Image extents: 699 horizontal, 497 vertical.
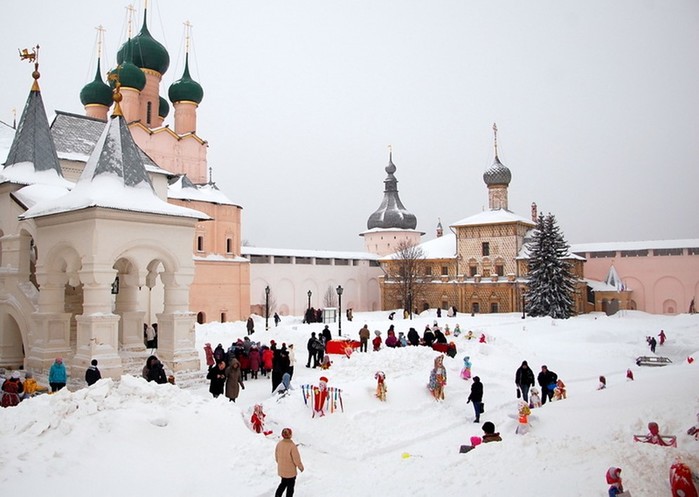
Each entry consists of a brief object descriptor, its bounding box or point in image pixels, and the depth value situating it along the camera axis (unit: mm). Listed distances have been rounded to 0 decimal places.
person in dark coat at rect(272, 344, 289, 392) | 12227
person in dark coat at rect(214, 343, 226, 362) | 13725
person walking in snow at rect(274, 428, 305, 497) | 6344
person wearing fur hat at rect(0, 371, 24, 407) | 9133
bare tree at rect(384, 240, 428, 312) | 40438
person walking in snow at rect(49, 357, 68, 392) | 10750
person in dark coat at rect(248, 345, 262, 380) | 13977
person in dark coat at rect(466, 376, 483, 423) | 10891
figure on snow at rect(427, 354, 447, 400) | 12219
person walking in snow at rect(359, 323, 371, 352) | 17344
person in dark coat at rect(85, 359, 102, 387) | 10609
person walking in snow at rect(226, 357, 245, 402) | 10859
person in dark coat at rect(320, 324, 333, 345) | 17781
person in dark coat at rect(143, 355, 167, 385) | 10875
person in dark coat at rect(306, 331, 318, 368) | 15484
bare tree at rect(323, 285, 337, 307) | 43406
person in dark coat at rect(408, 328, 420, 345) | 17156
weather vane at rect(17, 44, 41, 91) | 15164
